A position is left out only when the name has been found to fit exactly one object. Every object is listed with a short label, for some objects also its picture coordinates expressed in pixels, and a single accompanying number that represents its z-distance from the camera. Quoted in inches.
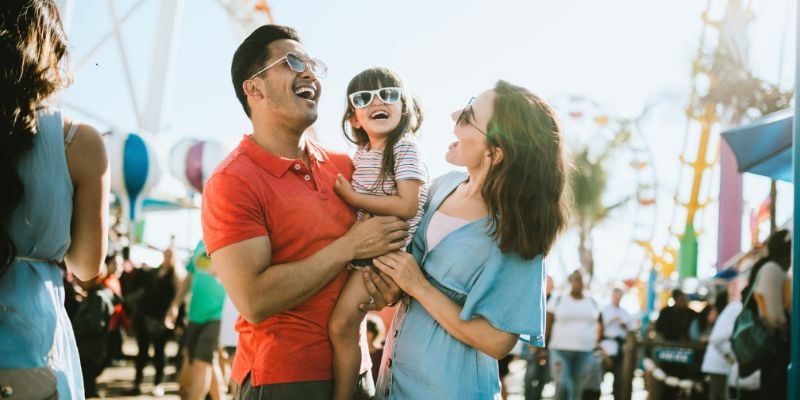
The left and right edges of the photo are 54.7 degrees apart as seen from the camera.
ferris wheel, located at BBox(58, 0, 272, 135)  620.1
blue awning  214.7
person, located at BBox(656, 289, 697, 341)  383.8
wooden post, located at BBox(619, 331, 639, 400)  366.0
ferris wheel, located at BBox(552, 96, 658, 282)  1157.7
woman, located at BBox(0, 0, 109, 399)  66.4
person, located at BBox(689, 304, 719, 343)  399.5
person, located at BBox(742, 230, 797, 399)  188.1
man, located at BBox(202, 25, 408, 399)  86.9
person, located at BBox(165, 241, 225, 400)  271.4
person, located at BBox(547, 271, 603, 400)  340.2
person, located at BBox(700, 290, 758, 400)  296.8
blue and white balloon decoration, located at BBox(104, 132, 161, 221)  394.3
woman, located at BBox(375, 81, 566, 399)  92.8
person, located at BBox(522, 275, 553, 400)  373.1
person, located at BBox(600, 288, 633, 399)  419.5
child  91.6
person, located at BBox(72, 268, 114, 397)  265.9
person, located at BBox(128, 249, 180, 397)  406.0
